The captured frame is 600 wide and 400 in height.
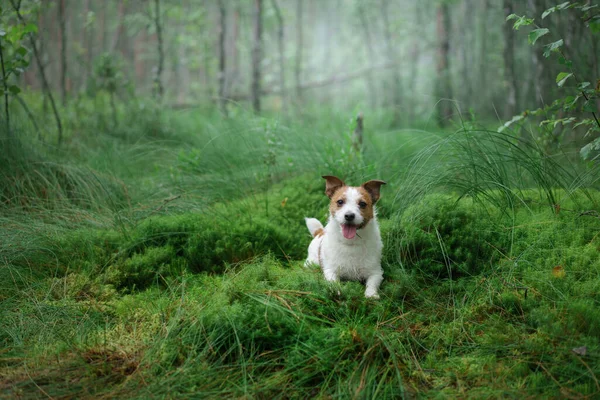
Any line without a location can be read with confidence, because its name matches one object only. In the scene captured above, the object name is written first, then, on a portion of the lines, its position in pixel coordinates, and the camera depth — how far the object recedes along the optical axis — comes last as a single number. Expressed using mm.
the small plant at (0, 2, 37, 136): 5301
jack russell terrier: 3561
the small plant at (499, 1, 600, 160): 3222
